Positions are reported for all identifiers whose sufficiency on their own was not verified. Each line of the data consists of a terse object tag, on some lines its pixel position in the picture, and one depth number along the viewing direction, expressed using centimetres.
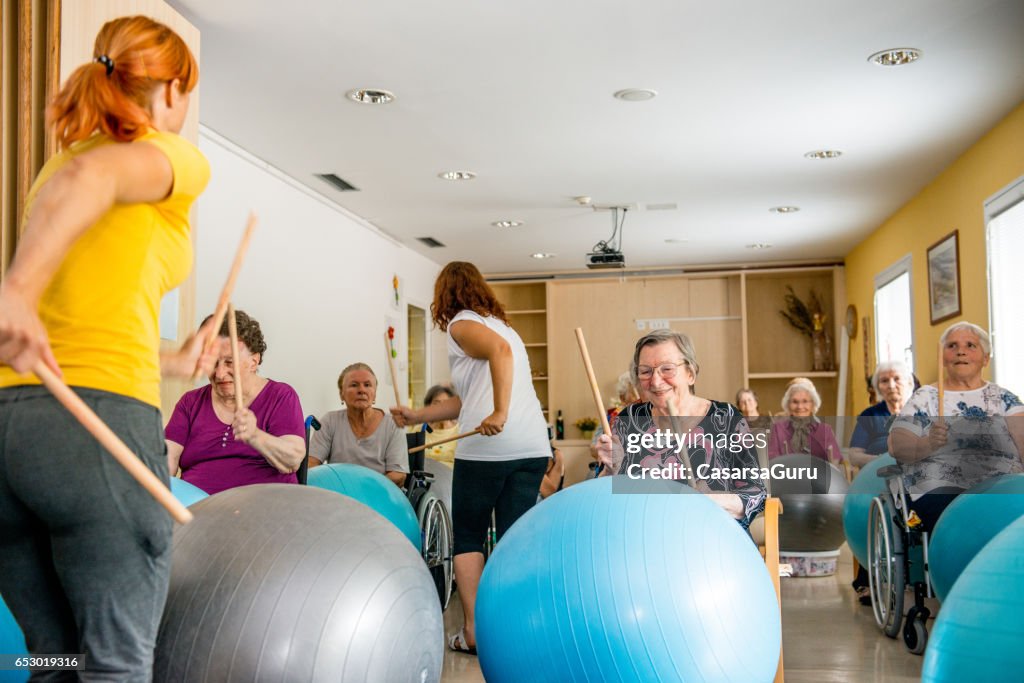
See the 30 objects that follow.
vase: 1012
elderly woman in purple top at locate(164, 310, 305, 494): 300
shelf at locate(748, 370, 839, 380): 1002
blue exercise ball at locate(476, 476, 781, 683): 208
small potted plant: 1029
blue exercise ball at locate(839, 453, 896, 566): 432
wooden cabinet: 1036
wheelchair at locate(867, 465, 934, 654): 357
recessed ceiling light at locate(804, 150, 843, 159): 600
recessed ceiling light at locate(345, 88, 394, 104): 485
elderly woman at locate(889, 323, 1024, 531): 369
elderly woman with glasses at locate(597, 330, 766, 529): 271
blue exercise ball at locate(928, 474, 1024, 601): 286
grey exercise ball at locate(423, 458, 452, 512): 486
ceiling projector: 795
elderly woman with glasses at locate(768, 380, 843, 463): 491
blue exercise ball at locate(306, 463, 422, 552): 372
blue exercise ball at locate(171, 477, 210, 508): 255
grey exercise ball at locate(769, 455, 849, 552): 516
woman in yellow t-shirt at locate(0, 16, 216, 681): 118
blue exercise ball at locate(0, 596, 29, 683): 189
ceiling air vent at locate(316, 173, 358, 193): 645
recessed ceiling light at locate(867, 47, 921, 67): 441
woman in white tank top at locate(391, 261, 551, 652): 323
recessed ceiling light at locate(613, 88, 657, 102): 487
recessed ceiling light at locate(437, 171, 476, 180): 639
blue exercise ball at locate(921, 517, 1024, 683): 161
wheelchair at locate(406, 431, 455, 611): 432
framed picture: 620
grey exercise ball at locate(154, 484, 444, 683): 168
